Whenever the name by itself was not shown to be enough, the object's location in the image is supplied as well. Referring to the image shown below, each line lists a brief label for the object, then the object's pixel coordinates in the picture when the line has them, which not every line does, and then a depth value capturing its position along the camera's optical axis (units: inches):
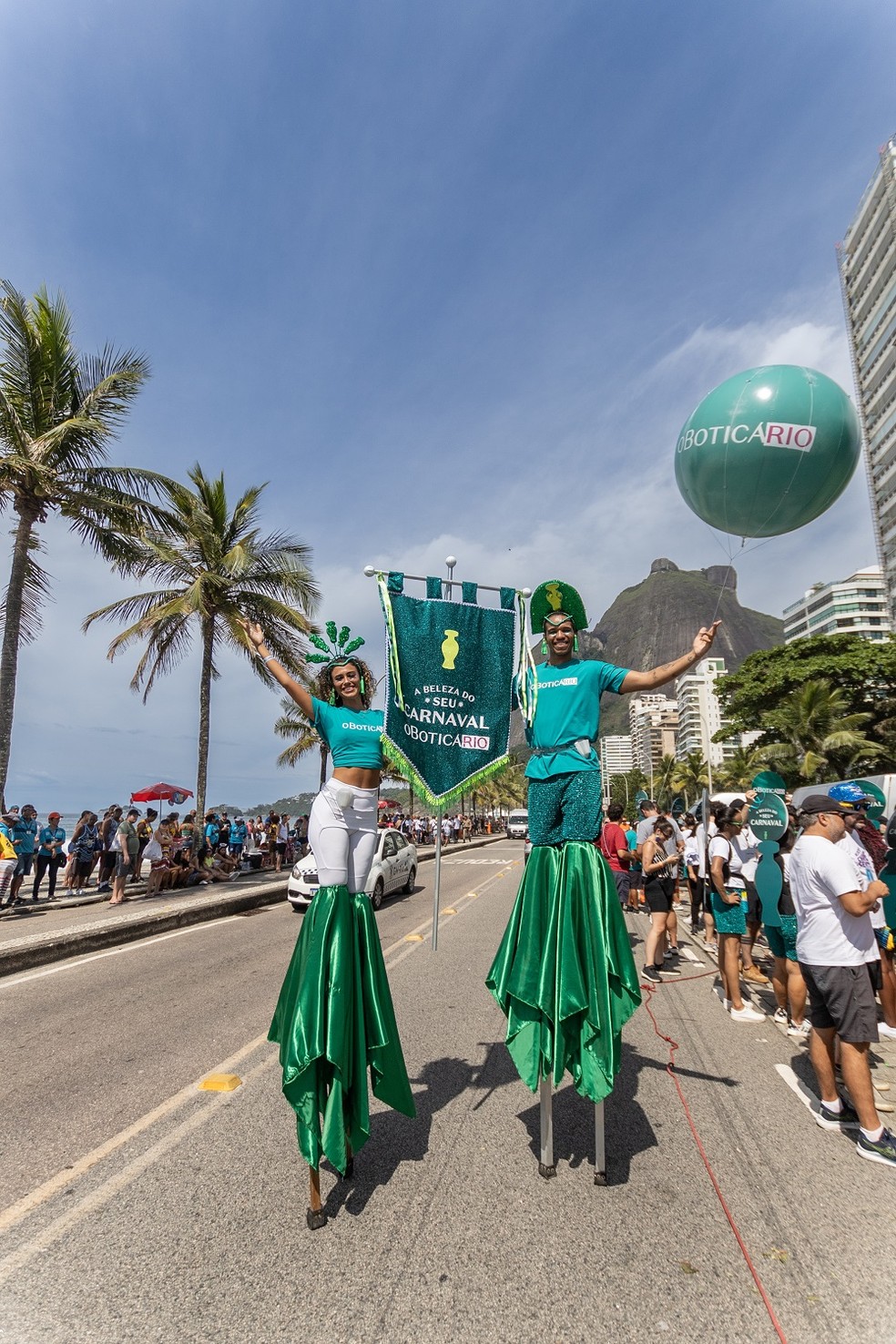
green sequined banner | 150.7
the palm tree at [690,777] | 2647.6
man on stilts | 123.3
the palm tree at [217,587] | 647.8
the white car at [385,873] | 464.4
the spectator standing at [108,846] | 566.6
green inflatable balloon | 220.7
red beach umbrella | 894.4
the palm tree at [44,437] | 496.4
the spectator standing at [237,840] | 795.4
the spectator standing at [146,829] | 589.6
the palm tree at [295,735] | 1198.9
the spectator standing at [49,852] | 514.6
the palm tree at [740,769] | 1749.0
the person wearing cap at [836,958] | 139.9
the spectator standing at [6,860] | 420.5
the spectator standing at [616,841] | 344.2
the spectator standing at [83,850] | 537.0
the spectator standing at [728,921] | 237.6
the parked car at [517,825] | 1744.6
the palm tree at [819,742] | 1282.0
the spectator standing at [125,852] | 501.4
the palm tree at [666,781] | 3239.9
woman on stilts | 114.5
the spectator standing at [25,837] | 493.4
